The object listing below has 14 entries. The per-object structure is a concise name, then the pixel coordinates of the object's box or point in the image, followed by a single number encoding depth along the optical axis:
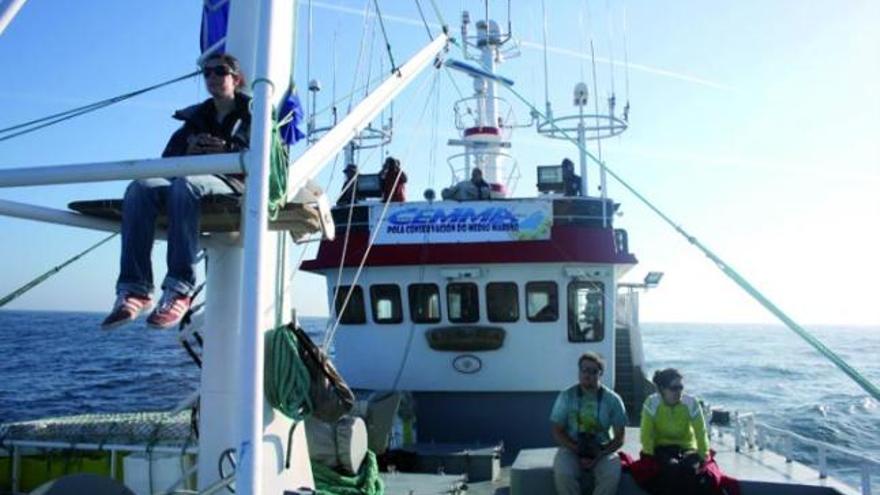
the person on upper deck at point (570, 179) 13.12
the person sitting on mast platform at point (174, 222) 3.38
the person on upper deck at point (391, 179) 12.70
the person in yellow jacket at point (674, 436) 6.54
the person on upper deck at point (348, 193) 13.23
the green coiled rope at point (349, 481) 5.12
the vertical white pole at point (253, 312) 2.74
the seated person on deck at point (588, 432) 6.70
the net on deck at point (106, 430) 8.59
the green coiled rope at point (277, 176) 3.27
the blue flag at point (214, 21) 4.57
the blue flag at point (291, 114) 4.31
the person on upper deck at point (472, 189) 12.65
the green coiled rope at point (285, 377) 4.07
